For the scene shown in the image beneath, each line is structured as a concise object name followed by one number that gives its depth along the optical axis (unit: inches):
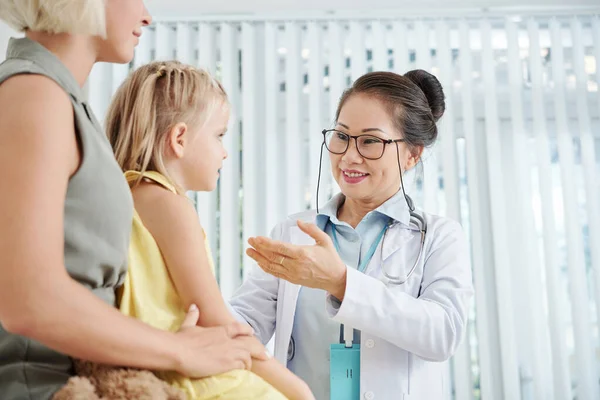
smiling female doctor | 70.8
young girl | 41.5
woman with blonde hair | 31.6
